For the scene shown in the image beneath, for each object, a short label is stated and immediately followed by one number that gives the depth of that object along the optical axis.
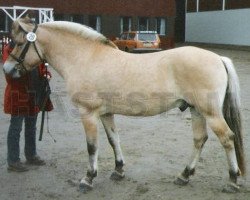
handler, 5.08
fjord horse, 4.28
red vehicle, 24.33
